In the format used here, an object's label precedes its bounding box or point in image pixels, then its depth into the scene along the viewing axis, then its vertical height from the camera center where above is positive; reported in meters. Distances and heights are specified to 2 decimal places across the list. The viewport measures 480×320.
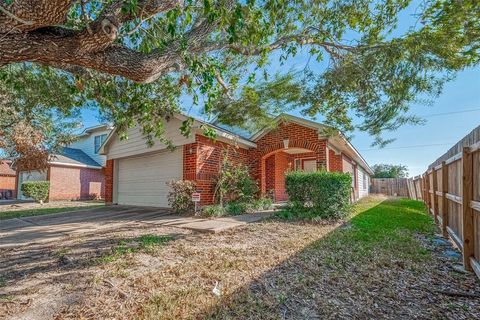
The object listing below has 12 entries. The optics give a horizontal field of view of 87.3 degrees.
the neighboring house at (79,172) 17.50 -0.03
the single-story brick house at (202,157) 9.50 +0.68
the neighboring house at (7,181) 22.59 -0.92
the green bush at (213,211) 8.02 -1.25
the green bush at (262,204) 9.70 -1.22
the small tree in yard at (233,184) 9.20 -0.44
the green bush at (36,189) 15.77 -1.16
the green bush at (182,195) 8.61 -0.78
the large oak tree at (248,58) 2.81 +2.17
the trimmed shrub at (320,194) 7.42 -0.64
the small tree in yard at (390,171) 34.50 +0.41
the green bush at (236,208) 8.73 -1.25
